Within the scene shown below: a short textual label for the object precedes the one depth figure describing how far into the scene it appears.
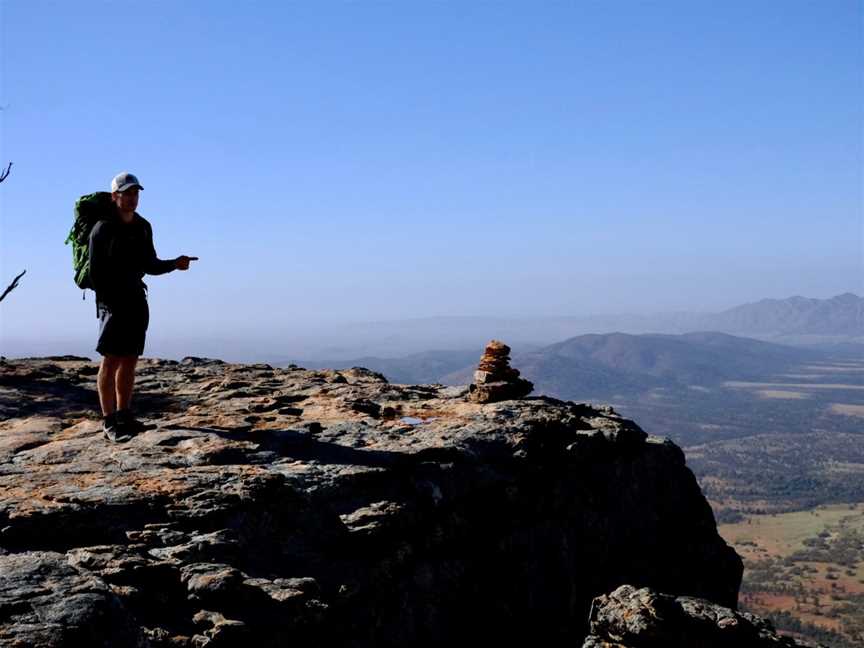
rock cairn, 16.02
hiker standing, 12.15
